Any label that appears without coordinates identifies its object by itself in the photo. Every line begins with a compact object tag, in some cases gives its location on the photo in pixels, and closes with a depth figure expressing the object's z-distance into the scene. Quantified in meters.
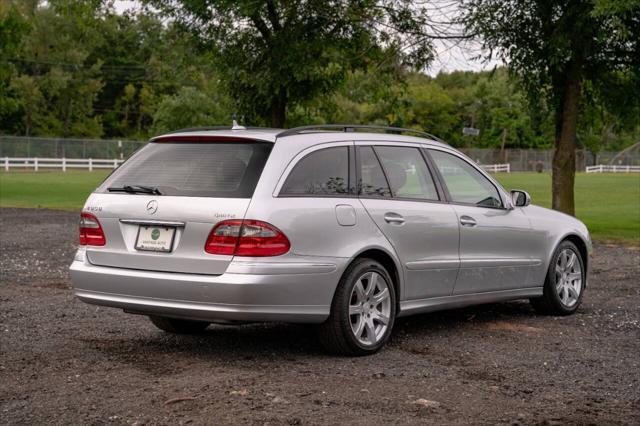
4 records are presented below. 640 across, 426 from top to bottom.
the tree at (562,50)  18.42
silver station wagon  6.83
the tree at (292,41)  22.05
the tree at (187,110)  80.56
